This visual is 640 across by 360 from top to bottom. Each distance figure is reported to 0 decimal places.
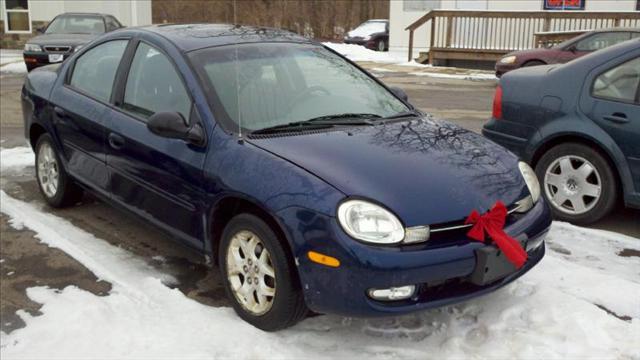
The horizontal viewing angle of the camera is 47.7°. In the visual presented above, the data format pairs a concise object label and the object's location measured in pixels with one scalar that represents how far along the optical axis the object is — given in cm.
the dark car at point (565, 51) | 1435
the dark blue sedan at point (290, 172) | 337
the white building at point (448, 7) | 2056
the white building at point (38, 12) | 2664
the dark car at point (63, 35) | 1542
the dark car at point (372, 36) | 2784
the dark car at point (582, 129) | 530
